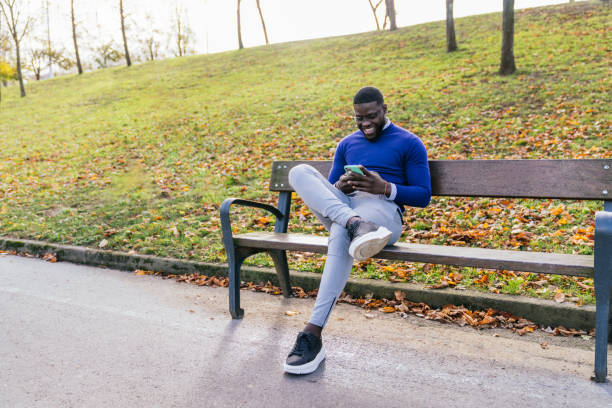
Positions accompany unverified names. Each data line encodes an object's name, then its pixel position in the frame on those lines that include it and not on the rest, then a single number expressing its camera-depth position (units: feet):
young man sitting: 9.05
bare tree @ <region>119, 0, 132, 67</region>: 101.04
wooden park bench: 8.27
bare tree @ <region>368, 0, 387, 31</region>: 114.73
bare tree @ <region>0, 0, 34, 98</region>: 82.17
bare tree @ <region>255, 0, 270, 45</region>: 97.12
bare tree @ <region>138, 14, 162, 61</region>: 159.51
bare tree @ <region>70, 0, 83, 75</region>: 101.96
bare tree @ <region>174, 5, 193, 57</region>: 147.95
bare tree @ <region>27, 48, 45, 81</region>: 161.68
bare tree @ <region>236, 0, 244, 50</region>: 86.94
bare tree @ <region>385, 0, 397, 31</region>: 70.90
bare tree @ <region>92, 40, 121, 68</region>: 161.89
